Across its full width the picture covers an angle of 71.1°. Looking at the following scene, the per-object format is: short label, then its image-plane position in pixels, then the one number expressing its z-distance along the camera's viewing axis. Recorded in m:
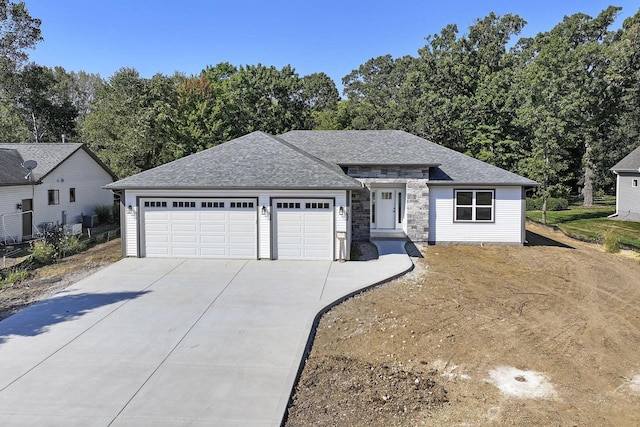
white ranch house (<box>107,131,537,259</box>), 14.70
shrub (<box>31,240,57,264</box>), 15.20
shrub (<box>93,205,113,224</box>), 26.53
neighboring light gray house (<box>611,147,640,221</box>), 29.03
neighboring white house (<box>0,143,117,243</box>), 20.03
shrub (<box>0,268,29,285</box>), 12.62
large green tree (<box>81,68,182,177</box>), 28.97
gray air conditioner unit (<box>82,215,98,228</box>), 24.88
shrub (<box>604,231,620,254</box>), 17.94
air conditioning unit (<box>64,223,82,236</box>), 20.27
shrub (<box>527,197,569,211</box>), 34.59
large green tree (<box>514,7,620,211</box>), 26.50
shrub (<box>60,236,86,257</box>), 16.53
